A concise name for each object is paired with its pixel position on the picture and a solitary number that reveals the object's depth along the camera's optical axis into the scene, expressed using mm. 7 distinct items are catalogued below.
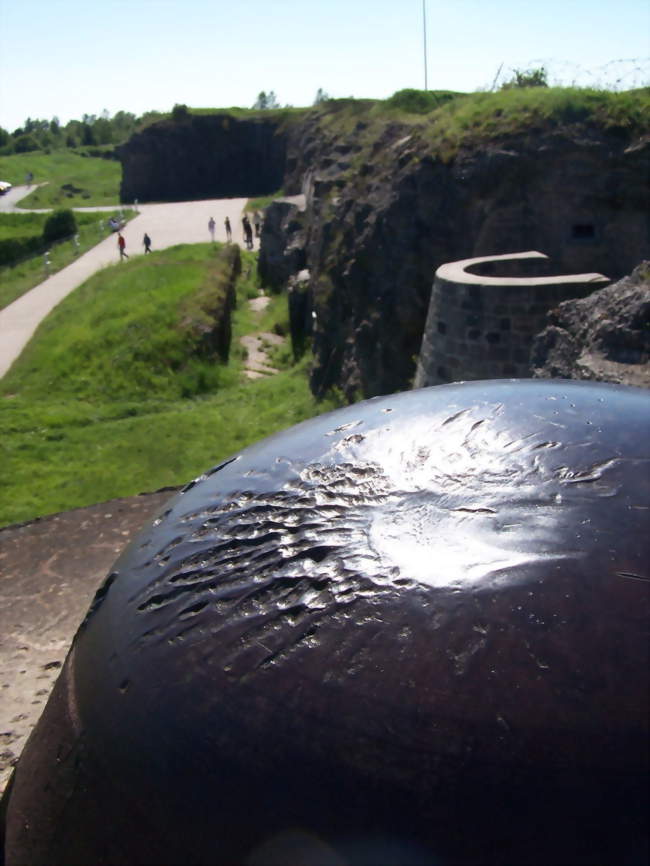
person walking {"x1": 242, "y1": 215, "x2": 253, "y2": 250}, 25969
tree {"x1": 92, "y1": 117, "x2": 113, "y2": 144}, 58906
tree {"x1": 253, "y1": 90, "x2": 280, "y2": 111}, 64312
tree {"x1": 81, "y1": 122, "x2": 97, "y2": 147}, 58594
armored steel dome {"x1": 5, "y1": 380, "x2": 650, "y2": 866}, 1354
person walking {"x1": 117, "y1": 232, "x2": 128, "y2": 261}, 23469
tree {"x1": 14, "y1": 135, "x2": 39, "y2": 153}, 57250
